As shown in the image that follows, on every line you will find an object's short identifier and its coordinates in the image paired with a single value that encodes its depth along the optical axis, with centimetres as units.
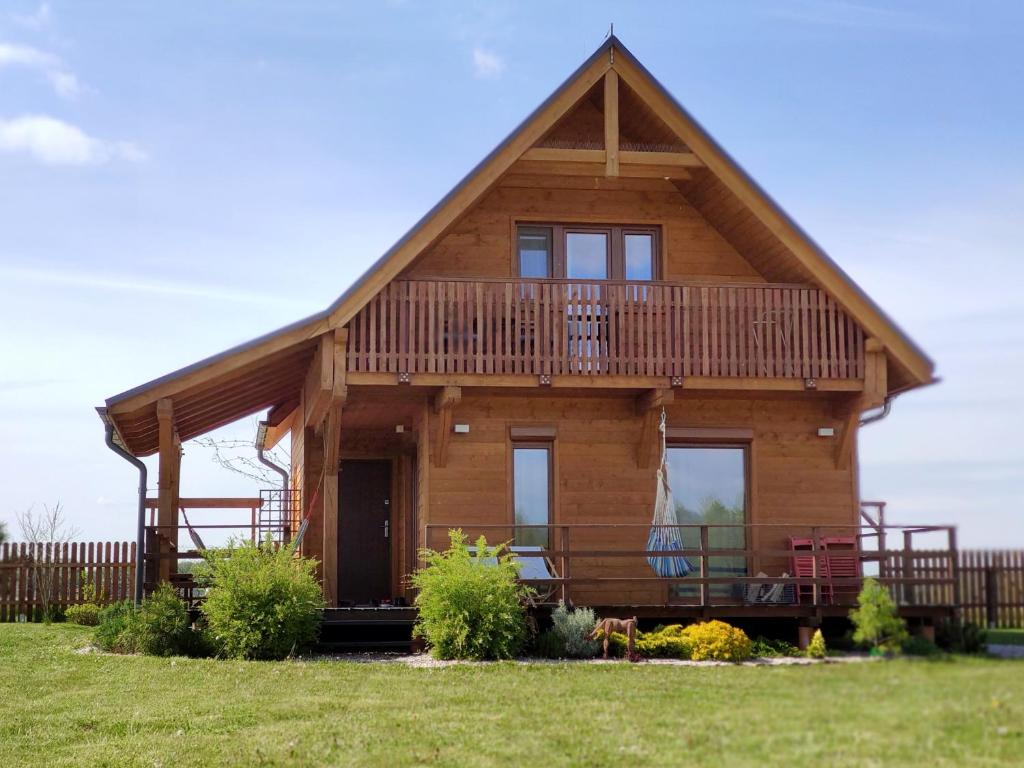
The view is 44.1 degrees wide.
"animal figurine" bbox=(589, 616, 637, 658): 1327
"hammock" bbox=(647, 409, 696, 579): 1602
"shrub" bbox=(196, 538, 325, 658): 1443
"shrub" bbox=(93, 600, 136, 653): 1597
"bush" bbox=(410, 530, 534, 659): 1352
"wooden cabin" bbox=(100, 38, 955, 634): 1628
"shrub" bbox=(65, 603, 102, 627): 2325
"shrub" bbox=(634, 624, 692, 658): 1251
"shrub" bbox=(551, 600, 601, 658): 1371
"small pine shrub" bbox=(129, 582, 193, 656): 1530
